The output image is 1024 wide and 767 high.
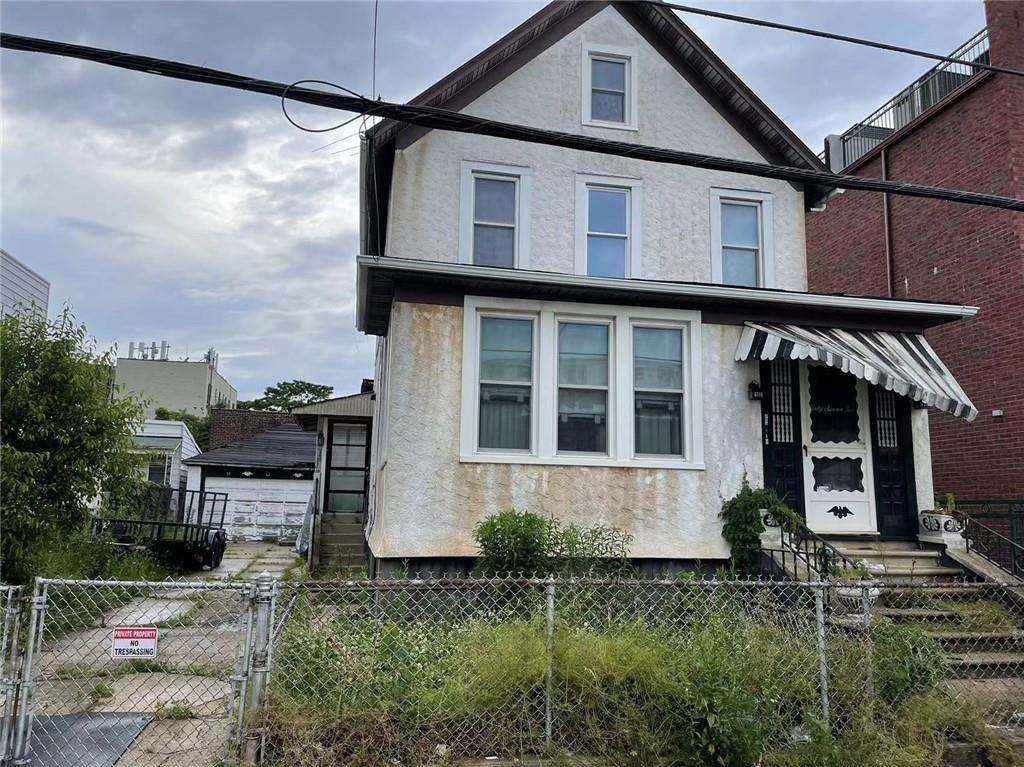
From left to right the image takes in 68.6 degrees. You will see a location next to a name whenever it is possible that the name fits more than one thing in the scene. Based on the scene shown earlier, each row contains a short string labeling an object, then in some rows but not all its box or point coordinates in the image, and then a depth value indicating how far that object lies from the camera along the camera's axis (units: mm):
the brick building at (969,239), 12031
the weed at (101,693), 6094
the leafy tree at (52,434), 8219
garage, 22828
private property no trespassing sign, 4539
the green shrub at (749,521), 8836
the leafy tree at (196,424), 46112
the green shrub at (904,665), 5402
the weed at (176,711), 5562
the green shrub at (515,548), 7879
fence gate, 4586
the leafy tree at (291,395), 63031
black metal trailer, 14484
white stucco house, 8898
